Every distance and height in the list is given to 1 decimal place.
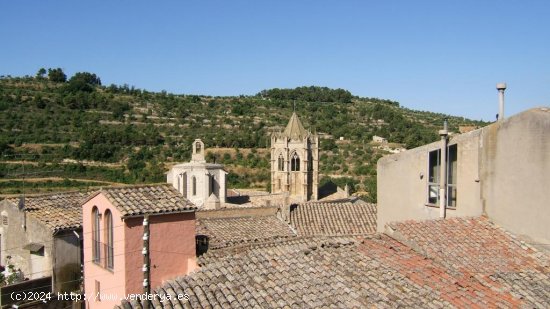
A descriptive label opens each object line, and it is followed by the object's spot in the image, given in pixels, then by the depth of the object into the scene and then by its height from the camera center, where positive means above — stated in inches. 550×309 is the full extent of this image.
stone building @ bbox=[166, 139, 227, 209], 1211.2 -90.6
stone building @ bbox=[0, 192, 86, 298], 508.4 -104.6
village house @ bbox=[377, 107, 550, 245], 347.9 -28.0
